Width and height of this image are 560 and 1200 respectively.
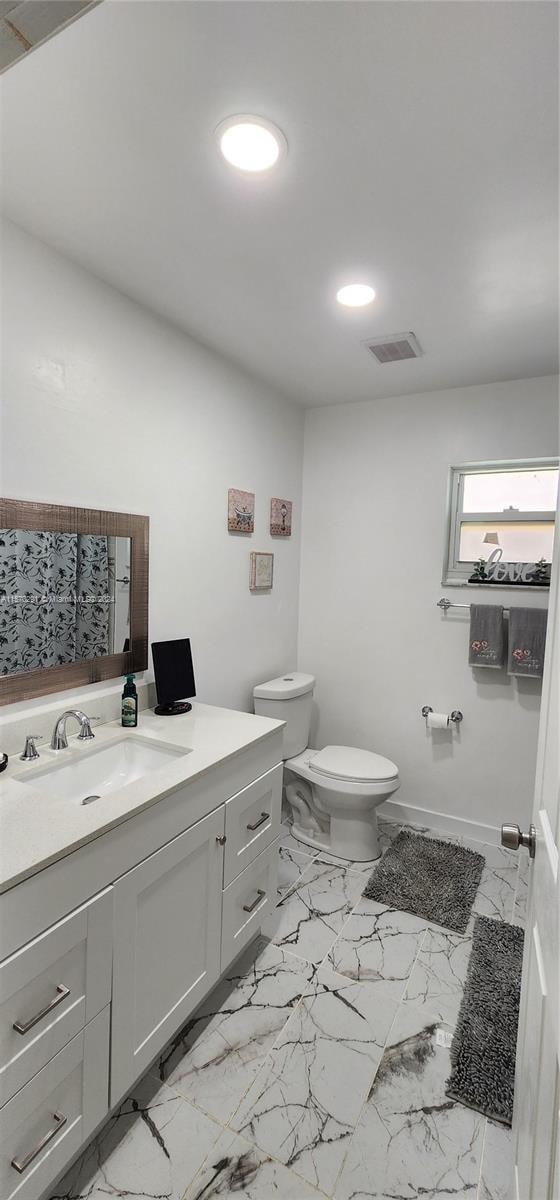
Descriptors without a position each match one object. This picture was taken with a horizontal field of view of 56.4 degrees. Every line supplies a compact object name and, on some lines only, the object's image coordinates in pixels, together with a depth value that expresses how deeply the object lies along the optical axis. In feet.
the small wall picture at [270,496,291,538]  9.29
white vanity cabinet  3.22
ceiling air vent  6.95
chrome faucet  5.10
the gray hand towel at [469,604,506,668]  8.36
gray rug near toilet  7.09
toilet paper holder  8.93
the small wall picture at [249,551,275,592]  8.82
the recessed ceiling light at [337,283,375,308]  5.76
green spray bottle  5.91
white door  2.17
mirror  4.95
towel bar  8.95
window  8.41
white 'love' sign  8.27
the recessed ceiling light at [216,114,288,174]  3.66
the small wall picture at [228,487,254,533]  8.07
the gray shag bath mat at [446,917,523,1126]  4.64
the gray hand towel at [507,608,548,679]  8.02
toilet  8.06
